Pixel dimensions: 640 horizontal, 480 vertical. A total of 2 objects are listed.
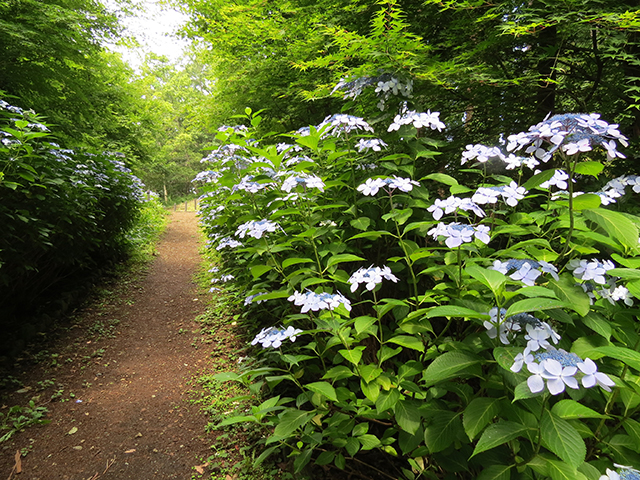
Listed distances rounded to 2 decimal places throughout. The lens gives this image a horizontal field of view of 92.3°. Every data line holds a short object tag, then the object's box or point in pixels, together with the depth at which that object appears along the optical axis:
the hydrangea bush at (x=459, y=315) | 0.84
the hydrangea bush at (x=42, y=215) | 2.51
